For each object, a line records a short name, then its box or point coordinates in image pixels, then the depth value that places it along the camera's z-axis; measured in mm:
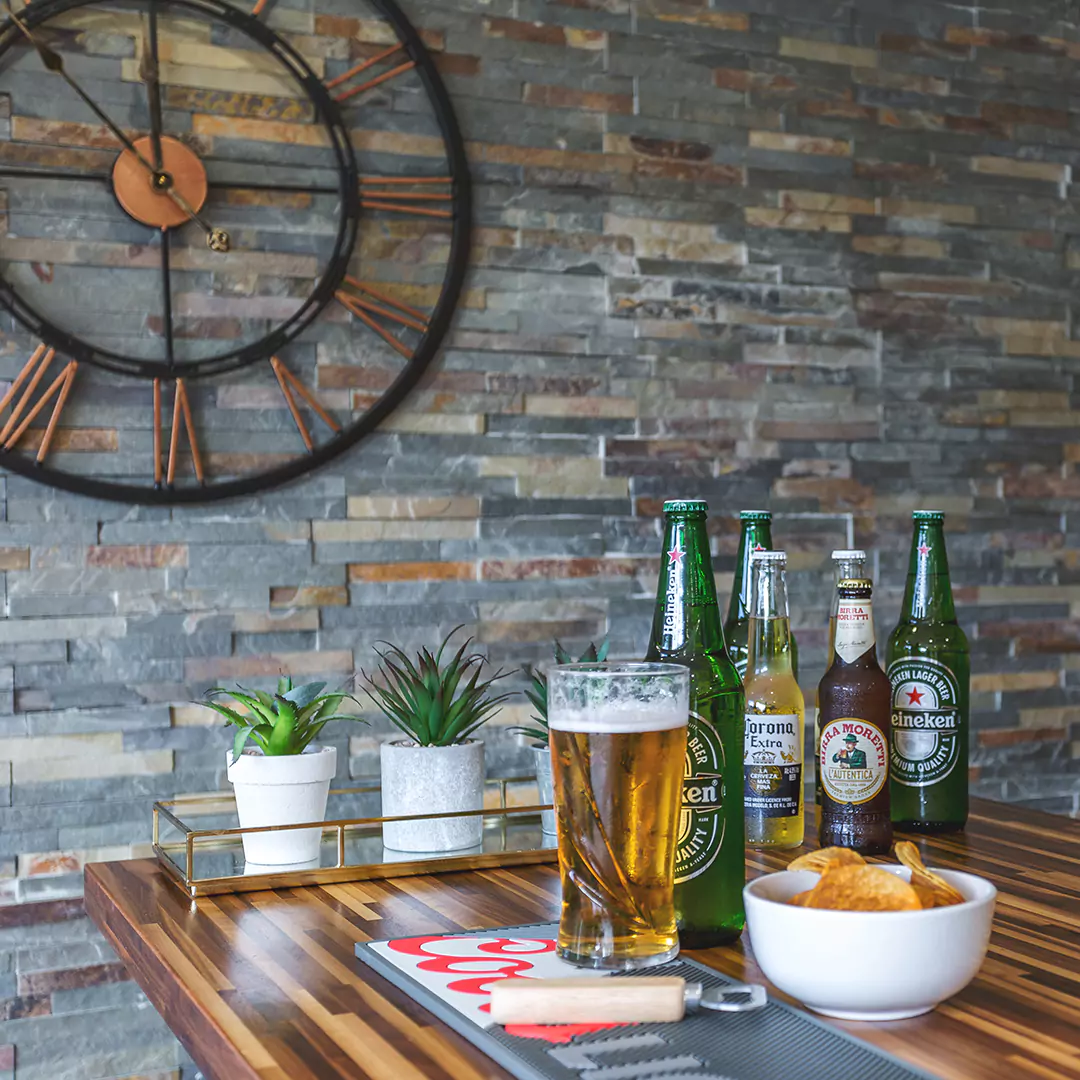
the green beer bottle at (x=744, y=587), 1241
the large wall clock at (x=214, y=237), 1965
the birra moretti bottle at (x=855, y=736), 1095
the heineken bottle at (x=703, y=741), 894
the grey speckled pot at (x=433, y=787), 1193
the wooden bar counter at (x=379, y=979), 694
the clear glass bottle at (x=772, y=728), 1154
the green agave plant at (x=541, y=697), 1355
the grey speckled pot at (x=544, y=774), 1285
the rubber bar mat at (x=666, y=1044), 661
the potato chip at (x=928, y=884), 761
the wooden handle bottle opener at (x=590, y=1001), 721
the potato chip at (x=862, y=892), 730
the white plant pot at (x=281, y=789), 1179
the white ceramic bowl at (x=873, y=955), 699
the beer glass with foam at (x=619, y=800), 801
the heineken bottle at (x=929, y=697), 1241
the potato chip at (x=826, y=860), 770
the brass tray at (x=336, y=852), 1084
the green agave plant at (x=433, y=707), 1230
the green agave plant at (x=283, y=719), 1196
